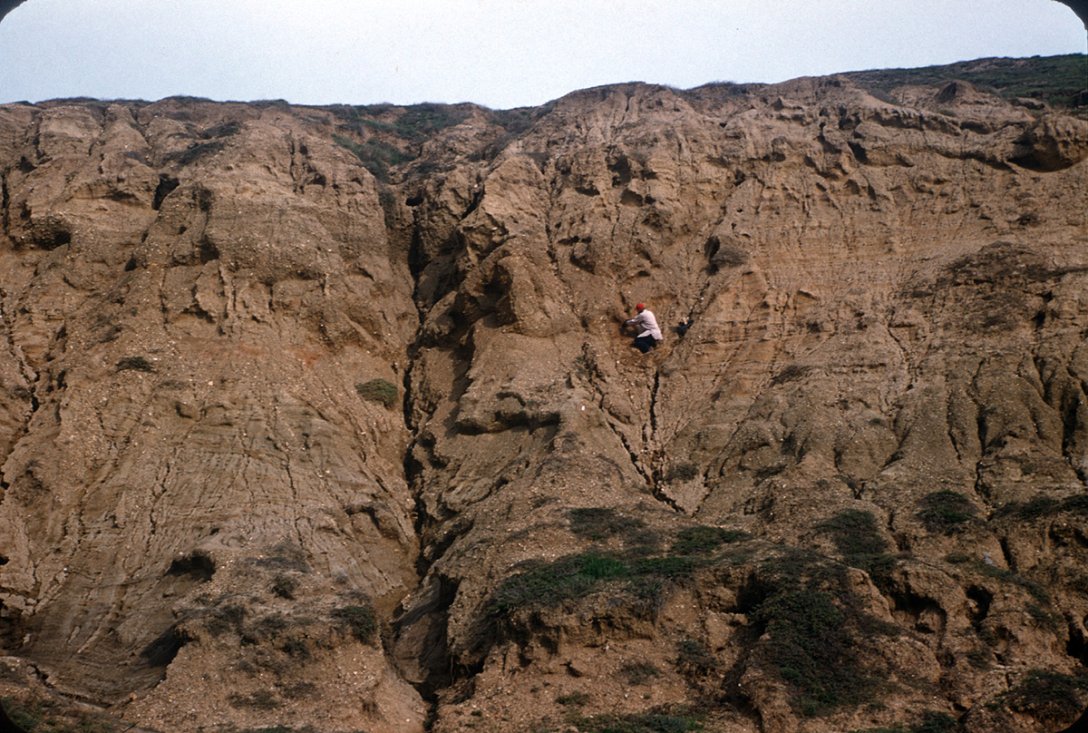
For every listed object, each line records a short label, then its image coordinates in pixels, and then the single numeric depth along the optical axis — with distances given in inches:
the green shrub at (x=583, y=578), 810.2
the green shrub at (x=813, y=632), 718.5
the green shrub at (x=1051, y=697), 660.1
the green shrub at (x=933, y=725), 669.9
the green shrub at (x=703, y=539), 874.8
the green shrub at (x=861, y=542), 818.8
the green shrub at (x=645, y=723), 699.4
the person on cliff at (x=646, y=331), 1180.5
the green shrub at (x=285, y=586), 852.6
